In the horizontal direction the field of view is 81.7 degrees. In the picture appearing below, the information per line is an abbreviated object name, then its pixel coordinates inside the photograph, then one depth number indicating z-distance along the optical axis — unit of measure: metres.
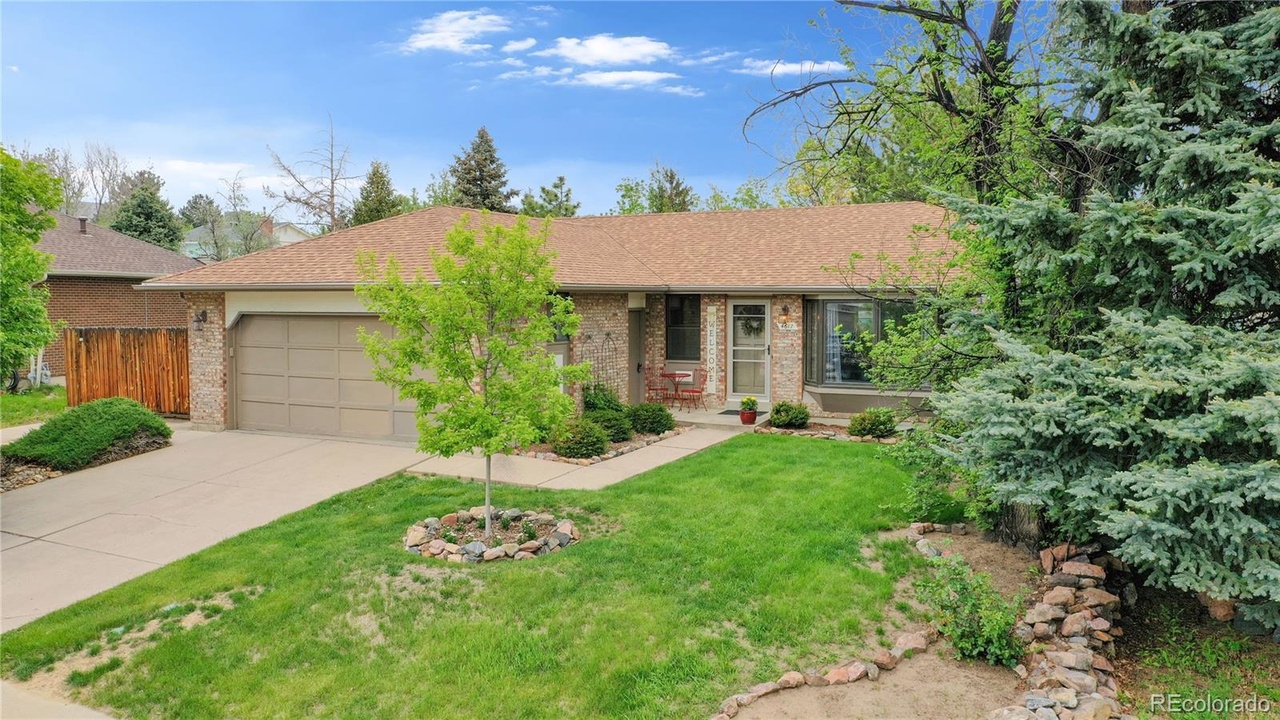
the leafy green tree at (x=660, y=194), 36.38
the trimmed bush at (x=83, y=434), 10.42
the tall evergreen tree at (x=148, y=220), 29.97
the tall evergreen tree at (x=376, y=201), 24.88
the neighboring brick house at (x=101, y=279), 19.69
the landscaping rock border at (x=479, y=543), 7.07
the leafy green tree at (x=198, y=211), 40.22
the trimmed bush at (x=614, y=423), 12.02
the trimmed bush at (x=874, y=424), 12.21
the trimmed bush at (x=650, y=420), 12.96
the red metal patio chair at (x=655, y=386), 15.59
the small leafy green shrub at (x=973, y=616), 4.98
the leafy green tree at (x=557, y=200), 36.09
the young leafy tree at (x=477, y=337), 7.18
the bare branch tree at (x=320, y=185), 29.06
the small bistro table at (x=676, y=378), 15.30
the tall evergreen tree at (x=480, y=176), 32.97
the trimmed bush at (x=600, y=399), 13.06
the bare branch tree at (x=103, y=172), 40.72
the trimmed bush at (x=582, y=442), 10.90
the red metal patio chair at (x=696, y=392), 15.19
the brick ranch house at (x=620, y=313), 12.07
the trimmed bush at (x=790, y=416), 13.28
